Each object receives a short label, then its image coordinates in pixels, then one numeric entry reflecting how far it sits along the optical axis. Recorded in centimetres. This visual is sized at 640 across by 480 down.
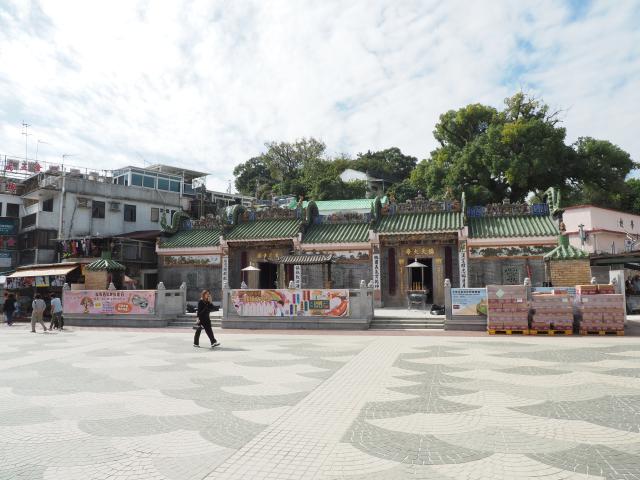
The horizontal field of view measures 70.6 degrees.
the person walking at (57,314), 1986
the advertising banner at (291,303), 1845
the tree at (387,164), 5916
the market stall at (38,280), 2480
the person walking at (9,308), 2289
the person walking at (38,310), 1939
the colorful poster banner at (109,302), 2102
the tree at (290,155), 5491
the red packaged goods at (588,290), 1511
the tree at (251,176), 5940
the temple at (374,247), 2217
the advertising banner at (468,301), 1661
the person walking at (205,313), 1330
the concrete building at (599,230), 2977
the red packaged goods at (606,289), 1527
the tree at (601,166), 3616
